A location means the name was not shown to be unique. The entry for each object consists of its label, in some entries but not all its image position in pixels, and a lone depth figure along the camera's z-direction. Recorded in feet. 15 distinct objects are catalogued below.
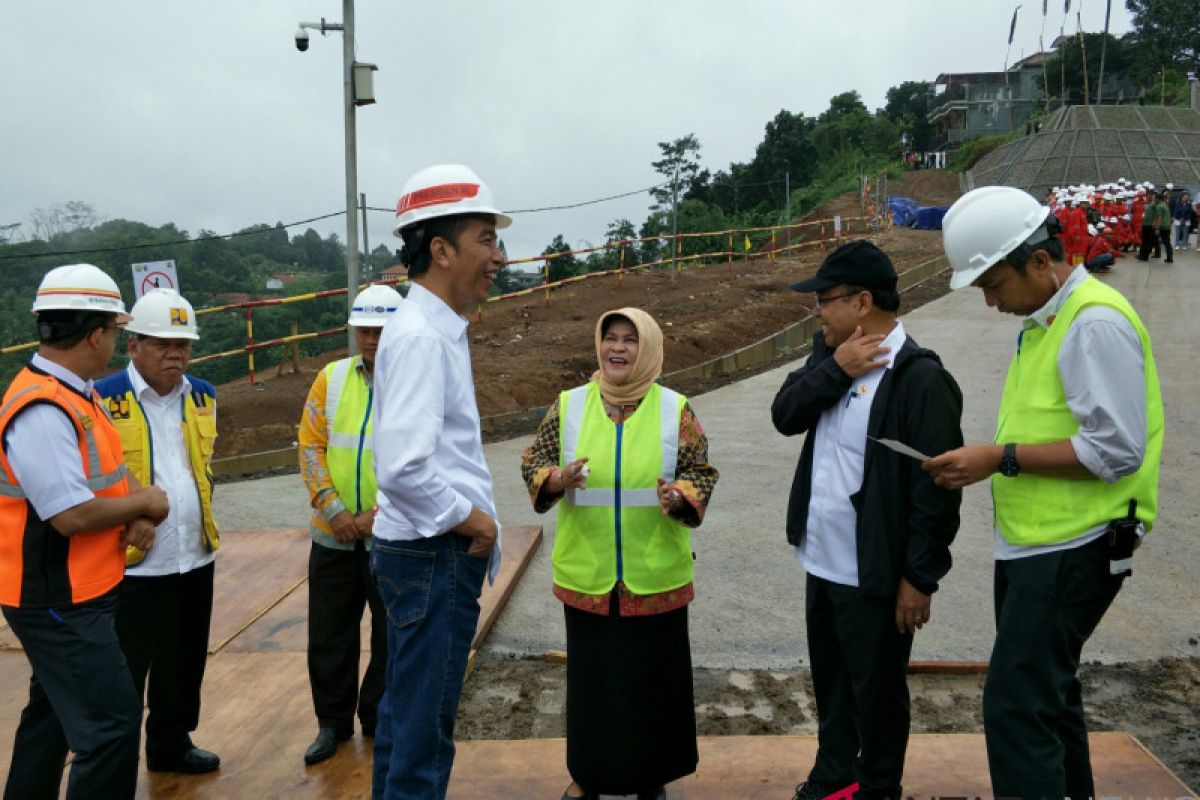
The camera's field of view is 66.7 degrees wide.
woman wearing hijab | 10.30
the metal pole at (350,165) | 40.27
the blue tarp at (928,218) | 112.57
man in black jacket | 9.07
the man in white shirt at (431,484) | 7.13
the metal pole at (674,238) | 69.97
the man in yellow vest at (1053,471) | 7.71
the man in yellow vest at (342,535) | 11.73
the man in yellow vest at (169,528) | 10.75
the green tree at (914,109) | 215.92
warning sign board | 37.99
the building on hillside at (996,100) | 198.76
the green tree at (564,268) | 85.76
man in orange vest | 8.35
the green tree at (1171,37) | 185.98
